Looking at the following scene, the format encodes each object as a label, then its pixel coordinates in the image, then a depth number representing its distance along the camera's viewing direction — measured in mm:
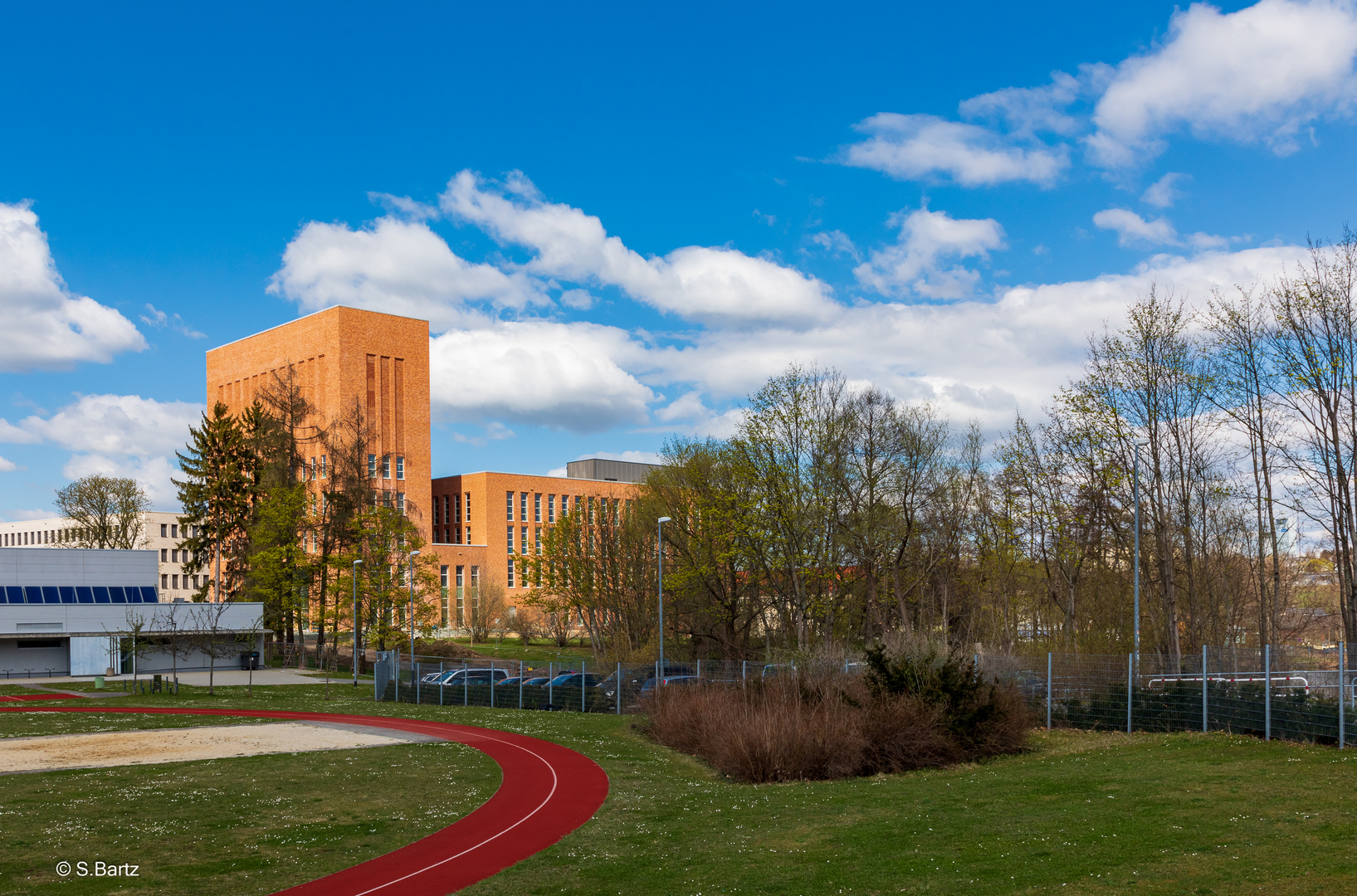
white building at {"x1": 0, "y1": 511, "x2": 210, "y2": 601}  126750
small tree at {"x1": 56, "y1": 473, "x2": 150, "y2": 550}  83750
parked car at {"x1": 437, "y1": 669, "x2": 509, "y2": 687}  42812
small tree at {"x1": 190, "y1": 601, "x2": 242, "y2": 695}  64375
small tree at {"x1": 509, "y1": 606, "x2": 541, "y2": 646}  89750
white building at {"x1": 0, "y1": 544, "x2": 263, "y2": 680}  59438
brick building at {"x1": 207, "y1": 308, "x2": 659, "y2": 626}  98562
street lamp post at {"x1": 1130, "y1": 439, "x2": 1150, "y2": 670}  36328
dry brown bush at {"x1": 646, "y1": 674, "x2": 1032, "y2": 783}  21891
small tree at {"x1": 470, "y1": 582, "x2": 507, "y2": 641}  92562
